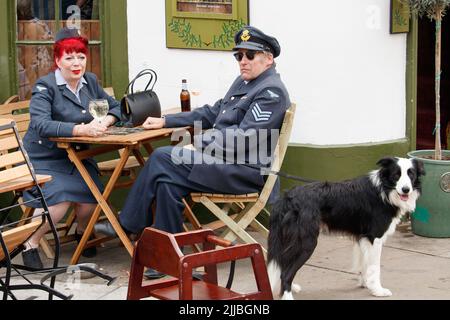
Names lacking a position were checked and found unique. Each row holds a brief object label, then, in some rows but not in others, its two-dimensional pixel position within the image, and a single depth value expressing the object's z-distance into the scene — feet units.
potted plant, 20.17
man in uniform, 18.02
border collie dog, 16.43
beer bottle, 20.79
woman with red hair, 19.21
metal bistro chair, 15.10
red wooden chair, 12.37
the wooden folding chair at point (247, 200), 18.07
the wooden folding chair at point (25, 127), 20.59
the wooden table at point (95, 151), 18.16
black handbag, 19.47
